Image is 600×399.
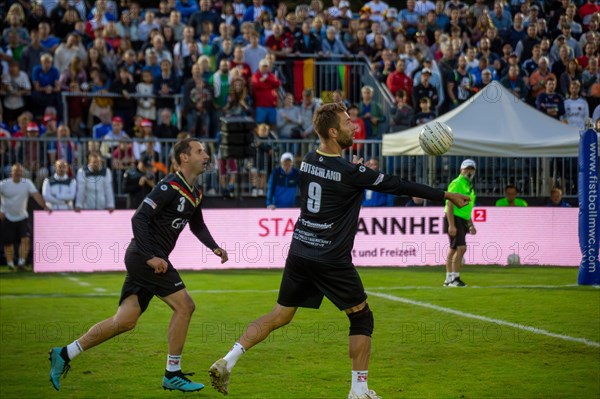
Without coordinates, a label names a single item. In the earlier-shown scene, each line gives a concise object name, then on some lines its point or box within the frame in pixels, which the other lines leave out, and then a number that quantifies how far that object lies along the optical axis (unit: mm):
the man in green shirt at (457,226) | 15859
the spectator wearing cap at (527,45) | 25703
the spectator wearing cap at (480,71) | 24281
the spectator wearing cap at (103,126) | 21578
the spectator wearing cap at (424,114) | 22609
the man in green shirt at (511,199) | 20755
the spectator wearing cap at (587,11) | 27208
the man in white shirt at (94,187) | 19875
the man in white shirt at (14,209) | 19125
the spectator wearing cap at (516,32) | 26062
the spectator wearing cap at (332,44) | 24656
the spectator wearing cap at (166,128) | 21766
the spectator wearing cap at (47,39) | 22406
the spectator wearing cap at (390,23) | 26000
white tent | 20781
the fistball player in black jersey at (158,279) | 8500
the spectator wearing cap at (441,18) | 26609
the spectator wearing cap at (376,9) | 26297
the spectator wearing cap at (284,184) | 20312
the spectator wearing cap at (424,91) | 23156
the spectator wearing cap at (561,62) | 25016
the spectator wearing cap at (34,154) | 20625
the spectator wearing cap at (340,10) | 26109
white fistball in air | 10125
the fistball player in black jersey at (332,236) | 7652
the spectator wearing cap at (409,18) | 26156
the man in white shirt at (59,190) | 19797
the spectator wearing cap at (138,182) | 19953
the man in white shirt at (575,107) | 23750
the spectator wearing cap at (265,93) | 22234
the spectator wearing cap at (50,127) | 20938
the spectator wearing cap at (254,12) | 24953
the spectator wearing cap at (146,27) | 23375
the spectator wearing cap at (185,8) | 24766
